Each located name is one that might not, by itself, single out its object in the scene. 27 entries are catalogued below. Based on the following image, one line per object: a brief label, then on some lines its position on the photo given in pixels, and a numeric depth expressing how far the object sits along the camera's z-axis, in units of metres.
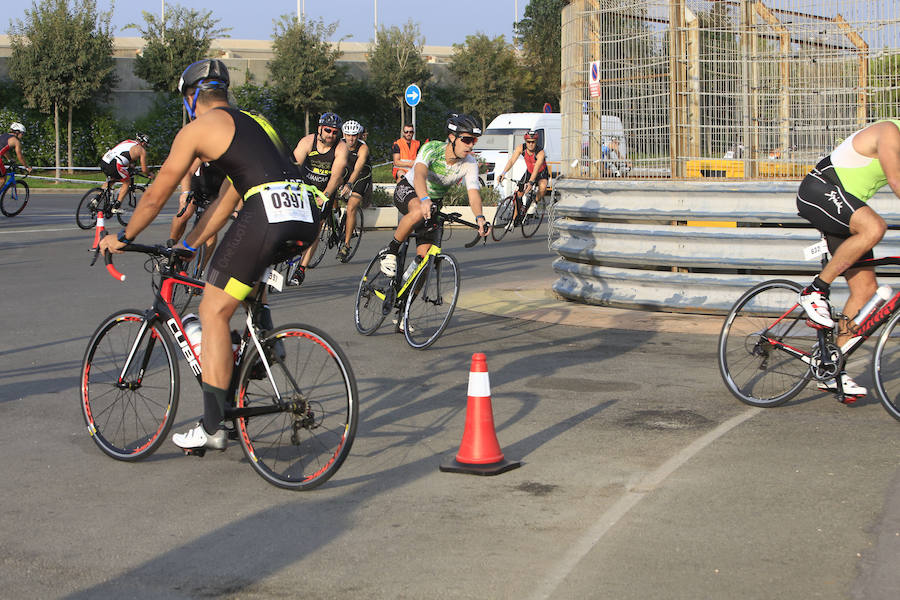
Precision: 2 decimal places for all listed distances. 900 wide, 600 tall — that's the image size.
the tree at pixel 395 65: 49.00
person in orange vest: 23.19
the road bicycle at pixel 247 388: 5.34
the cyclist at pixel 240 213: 5.34
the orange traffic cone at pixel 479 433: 5.69
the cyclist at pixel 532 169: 20.70
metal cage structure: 10.39
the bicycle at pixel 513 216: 20.91
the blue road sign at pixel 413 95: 29.69
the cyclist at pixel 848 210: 6.72
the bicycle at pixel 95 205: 20.48
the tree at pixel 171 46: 41.22
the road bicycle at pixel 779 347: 6.91
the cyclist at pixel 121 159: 19.86
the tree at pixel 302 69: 44.94
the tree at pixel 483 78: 53.25
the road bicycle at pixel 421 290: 9.45
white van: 28.94
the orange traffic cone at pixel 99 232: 5.78
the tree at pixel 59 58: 38.25
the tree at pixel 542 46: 63.72
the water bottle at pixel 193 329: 5.75
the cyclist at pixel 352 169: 15.33
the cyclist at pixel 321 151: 13.87
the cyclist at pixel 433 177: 9.48
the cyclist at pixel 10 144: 21.62
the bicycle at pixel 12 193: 22.78
